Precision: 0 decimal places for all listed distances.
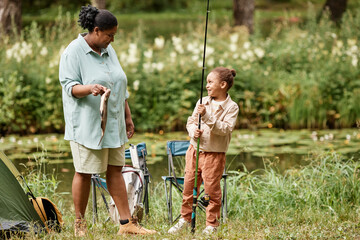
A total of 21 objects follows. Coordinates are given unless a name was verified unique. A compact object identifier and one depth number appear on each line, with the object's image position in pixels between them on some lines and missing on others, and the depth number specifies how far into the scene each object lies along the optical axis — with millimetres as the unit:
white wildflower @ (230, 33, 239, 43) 19288
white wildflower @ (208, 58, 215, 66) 18242
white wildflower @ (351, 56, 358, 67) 18672
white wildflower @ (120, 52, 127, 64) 17613
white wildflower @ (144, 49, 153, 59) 17711
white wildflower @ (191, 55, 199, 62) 18288
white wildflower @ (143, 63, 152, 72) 17874
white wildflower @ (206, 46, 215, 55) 18304
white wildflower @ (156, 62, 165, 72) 17843
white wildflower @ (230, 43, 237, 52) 18925
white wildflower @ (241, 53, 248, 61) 19041
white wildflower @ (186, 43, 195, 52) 18687
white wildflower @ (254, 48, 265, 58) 19593
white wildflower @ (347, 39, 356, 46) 19302
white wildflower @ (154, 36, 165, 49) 18580
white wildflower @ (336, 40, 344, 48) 19409
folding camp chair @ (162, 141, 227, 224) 8944
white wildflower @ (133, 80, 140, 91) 16968
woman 7513
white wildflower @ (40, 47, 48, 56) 17735
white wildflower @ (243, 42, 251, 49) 19165
